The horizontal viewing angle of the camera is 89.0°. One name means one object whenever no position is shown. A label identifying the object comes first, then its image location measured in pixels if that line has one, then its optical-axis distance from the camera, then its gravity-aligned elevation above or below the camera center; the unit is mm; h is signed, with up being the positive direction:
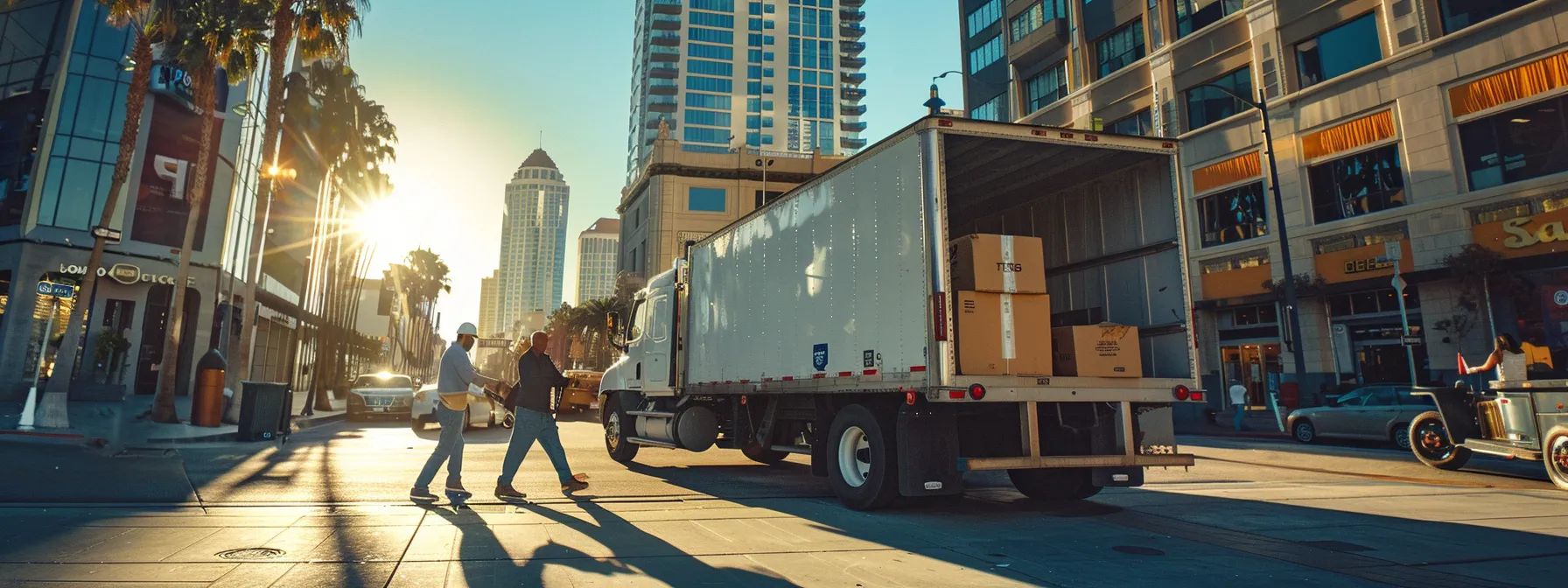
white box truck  6898 +1061
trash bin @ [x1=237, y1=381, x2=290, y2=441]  14688 +24
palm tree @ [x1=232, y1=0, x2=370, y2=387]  20484 +9909
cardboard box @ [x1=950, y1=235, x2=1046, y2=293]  6965 +1340
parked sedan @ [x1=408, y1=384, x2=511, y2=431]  19172 +58
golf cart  9234 -91
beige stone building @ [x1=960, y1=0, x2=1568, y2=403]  22047 +8102
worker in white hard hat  7883 +92
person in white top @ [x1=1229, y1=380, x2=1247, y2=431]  22547 +570
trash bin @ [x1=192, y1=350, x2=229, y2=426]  17234 +402
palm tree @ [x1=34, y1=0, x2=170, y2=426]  17688 +7945
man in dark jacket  8375 +18
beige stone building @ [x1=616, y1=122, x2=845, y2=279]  59188 +17039
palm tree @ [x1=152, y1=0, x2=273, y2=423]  19031 +8957
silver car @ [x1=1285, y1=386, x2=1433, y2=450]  15242 +30
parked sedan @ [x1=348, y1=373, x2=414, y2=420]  23094 +354
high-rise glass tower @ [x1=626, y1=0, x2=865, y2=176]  107250 +47200
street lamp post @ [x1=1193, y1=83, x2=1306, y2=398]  23656 +3569
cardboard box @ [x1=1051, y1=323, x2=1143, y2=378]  7223 +594
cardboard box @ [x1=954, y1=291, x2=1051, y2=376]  6809 +704
